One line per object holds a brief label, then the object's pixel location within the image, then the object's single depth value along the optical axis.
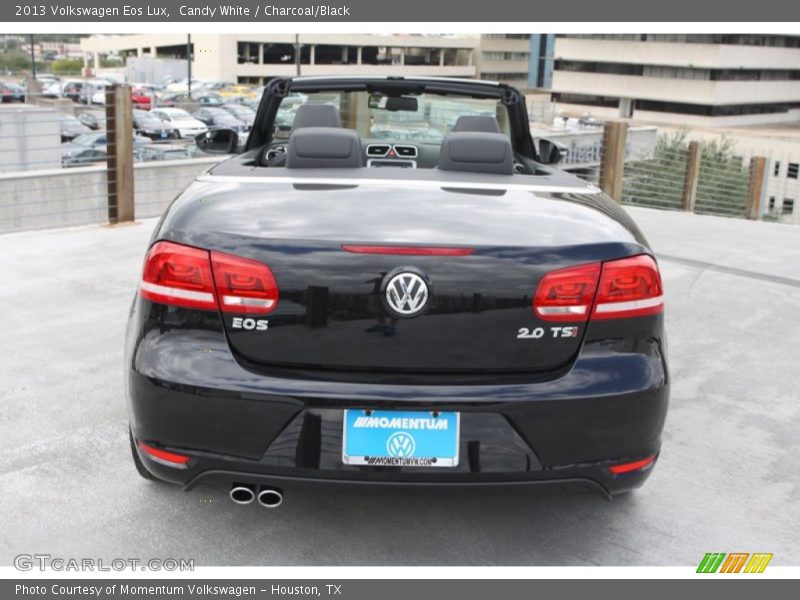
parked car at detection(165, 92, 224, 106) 59.03
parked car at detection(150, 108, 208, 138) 41.31
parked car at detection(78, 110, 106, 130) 41.84
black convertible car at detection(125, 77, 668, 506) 2.56
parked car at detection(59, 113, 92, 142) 35.53
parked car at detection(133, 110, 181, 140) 39.69
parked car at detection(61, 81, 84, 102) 62.69
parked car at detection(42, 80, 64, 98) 61.34
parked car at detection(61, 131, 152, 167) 27.90
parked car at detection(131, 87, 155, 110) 56.00
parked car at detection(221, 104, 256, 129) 50.63
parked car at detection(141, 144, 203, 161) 25.75
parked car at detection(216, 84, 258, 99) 68.28
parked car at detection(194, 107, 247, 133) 46.74
